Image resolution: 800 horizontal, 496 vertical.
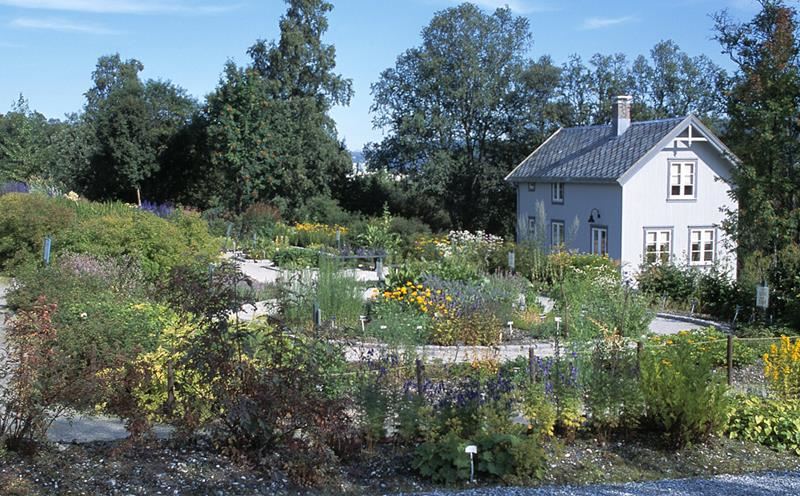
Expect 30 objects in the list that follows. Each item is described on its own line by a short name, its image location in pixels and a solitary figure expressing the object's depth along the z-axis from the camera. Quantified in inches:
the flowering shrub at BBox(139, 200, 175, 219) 1043.0
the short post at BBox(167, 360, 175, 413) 251.0
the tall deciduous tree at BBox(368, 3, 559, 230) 1603.1
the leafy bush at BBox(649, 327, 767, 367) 406.0
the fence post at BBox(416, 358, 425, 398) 266.6
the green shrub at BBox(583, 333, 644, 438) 273.0
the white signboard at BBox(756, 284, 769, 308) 513.7
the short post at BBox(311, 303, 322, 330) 386.9
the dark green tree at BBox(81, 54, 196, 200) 1374.3
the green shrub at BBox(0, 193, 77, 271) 641.6
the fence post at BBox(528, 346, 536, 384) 299.1
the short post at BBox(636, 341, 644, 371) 291.0
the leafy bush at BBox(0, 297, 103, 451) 226.4
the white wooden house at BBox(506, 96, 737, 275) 1129.4
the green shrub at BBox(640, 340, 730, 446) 267.7
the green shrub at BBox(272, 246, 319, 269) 835.3
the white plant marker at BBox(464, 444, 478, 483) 231.6
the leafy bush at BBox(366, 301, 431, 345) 403.2
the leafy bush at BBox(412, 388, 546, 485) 237.6
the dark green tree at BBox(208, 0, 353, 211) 1305.4
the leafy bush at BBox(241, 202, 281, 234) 1120.8
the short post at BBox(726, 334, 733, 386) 364.5
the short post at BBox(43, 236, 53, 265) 519.0
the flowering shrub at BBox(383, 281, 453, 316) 484.6
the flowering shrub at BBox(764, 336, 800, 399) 328.5
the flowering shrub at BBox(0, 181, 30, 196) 1043.9
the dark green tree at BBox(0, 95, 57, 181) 1416.1
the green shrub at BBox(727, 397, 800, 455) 285.7
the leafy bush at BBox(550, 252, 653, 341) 465.4
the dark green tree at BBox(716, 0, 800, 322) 630.5
